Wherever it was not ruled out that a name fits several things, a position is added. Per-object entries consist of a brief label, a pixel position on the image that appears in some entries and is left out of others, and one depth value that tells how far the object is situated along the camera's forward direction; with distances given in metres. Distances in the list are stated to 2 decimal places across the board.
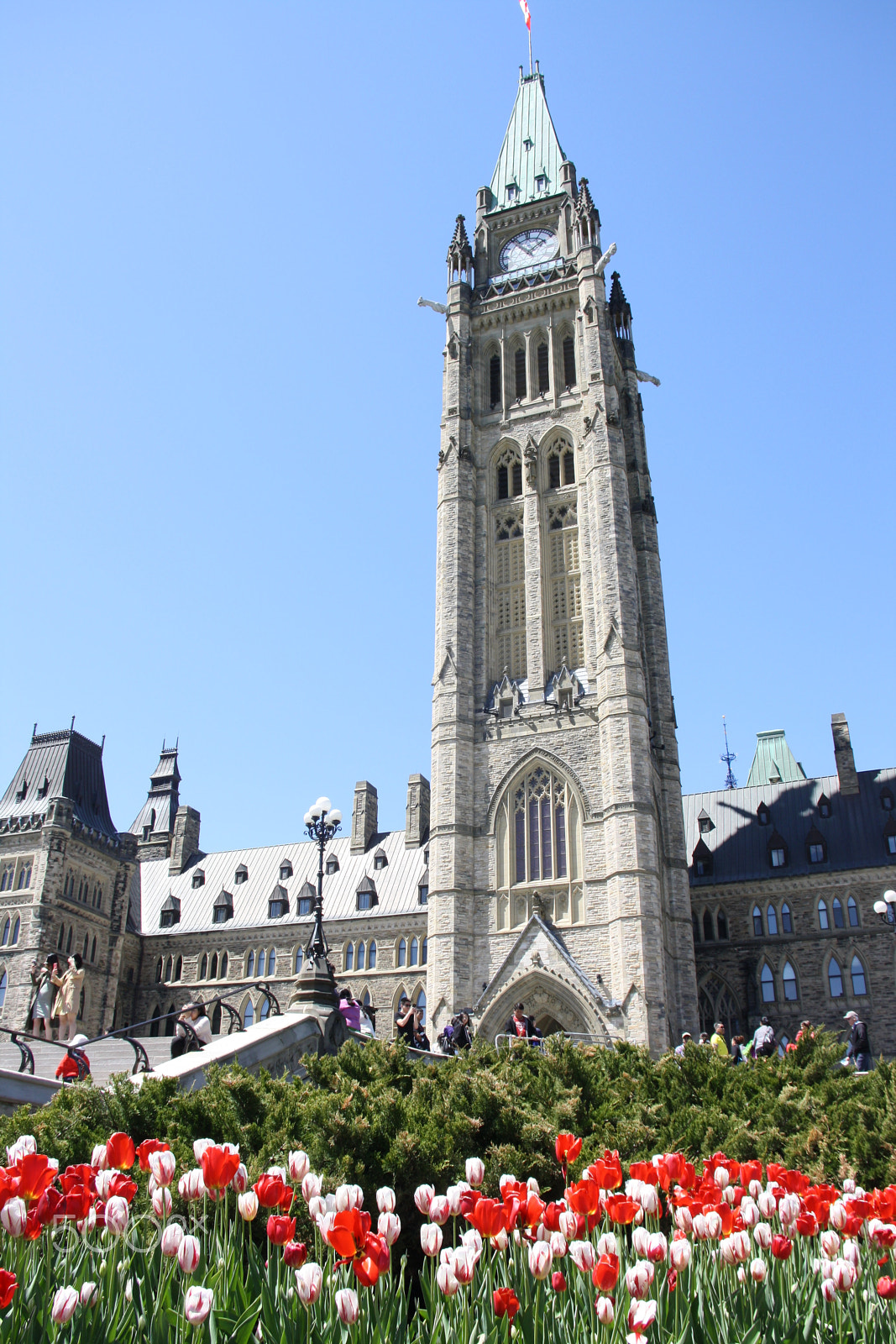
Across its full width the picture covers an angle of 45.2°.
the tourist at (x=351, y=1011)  19.25
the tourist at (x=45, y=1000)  21.03
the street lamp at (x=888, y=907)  22.33
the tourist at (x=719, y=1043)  14.05
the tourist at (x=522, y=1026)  22.33
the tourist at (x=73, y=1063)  13.95
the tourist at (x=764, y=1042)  20.28
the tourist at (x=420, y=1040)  21.78
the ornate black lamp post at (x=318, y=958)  16.27
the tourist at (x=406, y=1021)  19.22
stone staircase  17.80
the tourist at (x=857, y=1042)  18.95
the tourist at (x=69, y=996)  20.56
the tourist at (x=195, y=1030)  15.98
